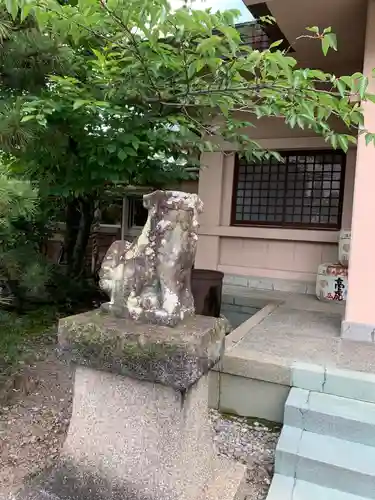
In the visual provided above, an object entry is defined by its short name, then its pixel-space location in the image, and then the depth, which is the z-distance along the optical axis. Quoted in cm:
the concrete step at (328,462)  202
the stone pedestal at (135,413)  155
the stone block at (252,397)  265
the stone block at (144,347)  150
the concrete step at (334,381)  241
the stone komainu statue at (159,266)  169
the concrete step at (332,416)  221
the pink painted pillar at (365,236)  341
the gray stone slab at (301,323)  371
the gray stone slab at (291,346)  292
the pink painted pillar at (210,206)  628
